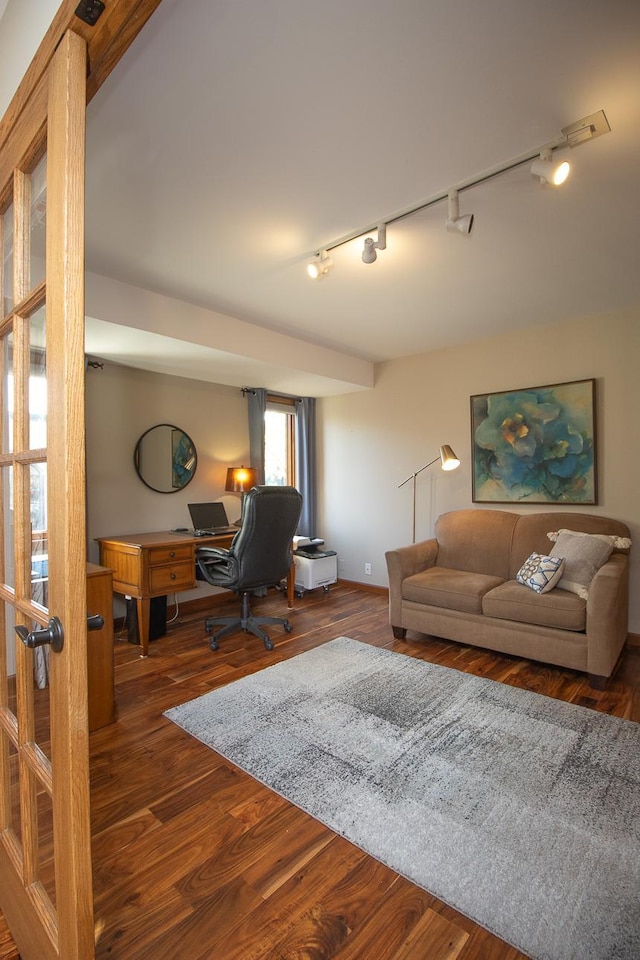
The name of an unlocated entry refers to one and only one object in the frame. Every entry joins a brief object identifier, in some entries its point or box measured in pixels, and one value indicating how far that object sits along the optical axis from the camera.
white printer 4.64
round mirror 3.92
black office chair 3.18
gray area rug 1.32
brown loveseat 2.64
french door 0.83
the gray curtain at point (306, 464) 5.25
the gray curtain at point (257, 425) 4.68
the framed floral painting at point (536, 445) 3.48
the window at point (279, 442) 5.18
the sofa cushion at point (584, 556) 2.89
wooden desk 3.17
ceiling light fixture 1.56
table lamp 4.42
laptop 3.96
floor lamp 3.65
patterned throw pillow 2.93
